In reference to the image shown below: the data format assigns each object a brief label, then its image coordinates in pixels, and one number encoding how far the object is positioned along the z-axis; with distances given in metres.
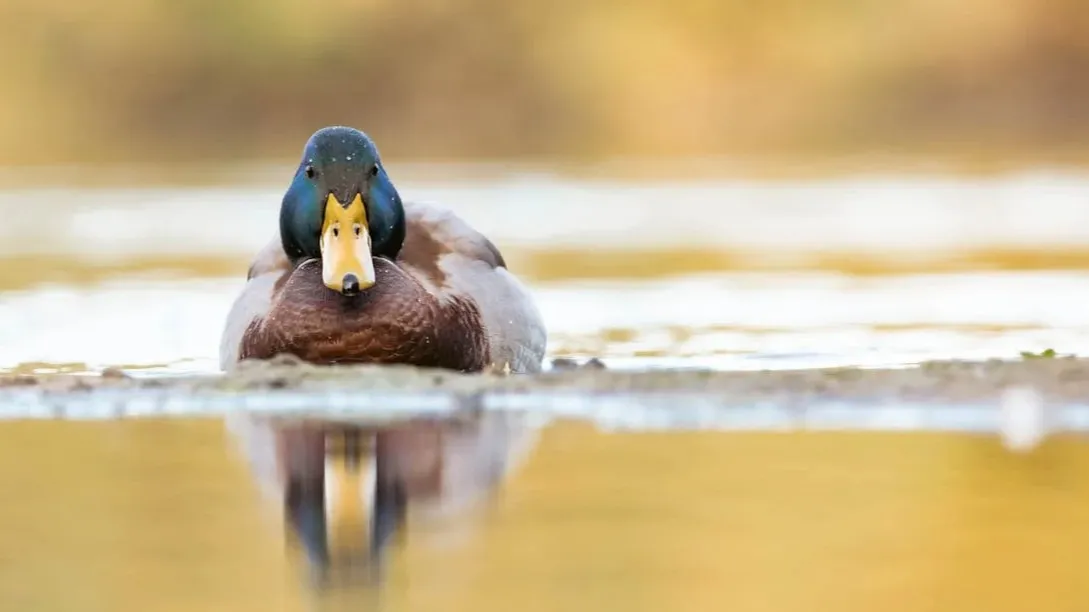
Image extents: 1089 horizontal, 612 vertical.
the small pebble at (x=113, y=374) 17.61
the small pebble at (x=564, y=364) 18.94
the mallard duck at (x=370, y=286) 17.50
